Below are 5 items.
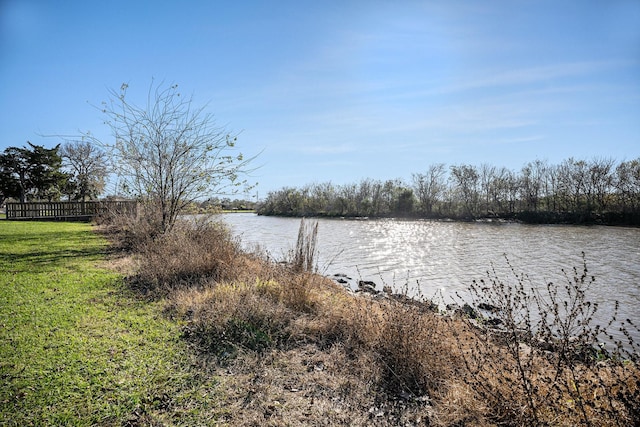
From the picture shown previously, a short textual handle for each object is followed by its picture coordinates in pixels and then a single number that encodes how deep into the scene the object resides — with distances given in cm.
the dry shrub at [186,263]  750
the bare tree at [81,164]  3459
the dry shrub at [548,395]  250
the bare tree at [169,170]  1259
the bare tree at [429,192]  6259
